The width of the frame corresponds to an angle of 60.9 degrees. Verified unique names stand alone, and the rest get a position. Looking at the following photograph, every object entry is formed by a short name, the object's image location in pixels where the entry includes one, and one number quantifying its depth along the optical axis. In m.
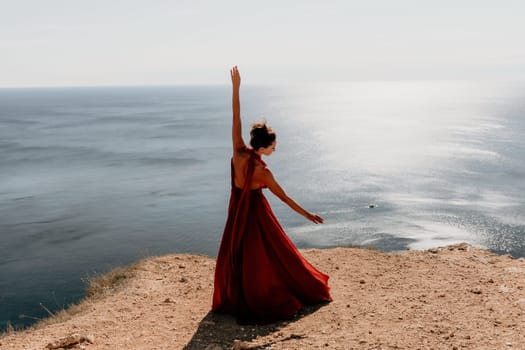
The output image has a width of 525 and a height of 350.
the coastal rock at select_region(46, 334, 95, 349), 6.11
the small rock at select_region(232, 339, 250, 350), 5.50
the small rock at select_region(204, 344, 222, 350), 5.69
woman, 6.23
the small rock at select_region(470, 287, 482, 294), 7.08
